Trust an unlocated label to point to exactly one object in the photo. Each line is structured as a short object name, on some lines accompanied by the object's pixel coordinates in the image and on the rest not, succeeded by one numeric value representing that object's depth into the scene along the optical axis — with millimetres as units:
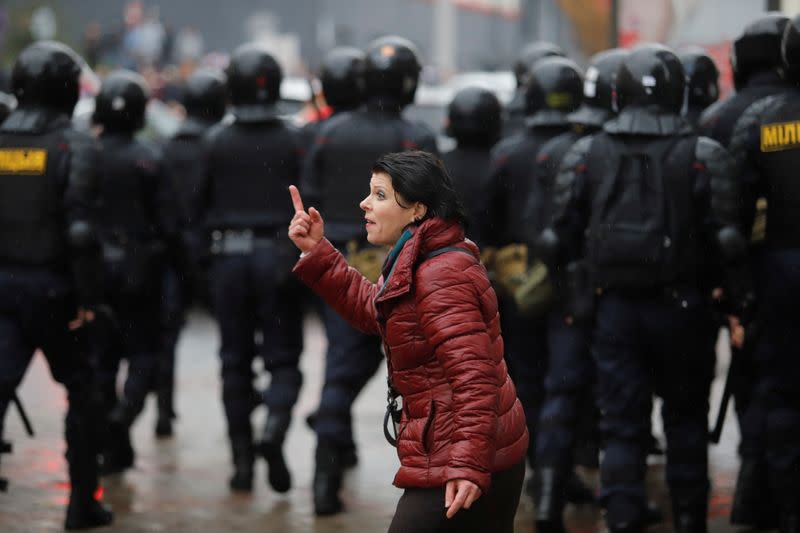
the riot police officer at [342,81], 18469
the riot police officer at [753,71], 15875
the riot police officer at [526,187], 16937
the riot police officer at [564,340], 15008
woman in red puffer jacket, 9234
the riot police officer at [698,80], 17172
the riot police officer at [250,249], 17219
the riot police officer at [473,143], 17656
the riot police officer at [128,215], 18656
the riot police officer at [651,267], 13656
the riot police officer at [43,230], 14469
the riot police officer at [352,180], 16469
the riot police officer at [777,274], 13883
